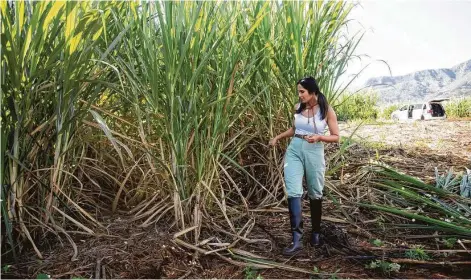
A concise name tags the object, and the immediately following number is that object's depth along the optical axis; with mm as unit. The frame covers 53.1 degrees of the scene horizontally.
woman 2434
